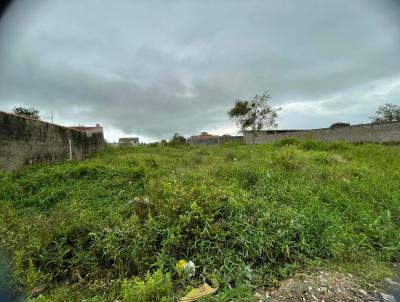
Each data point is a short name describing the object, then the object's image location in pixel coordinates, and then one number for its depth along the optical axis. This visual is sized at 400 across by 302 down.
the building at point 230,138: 30.41
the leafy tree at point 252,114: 23.27
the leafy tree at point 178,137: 34.19
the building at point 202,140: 30.45
